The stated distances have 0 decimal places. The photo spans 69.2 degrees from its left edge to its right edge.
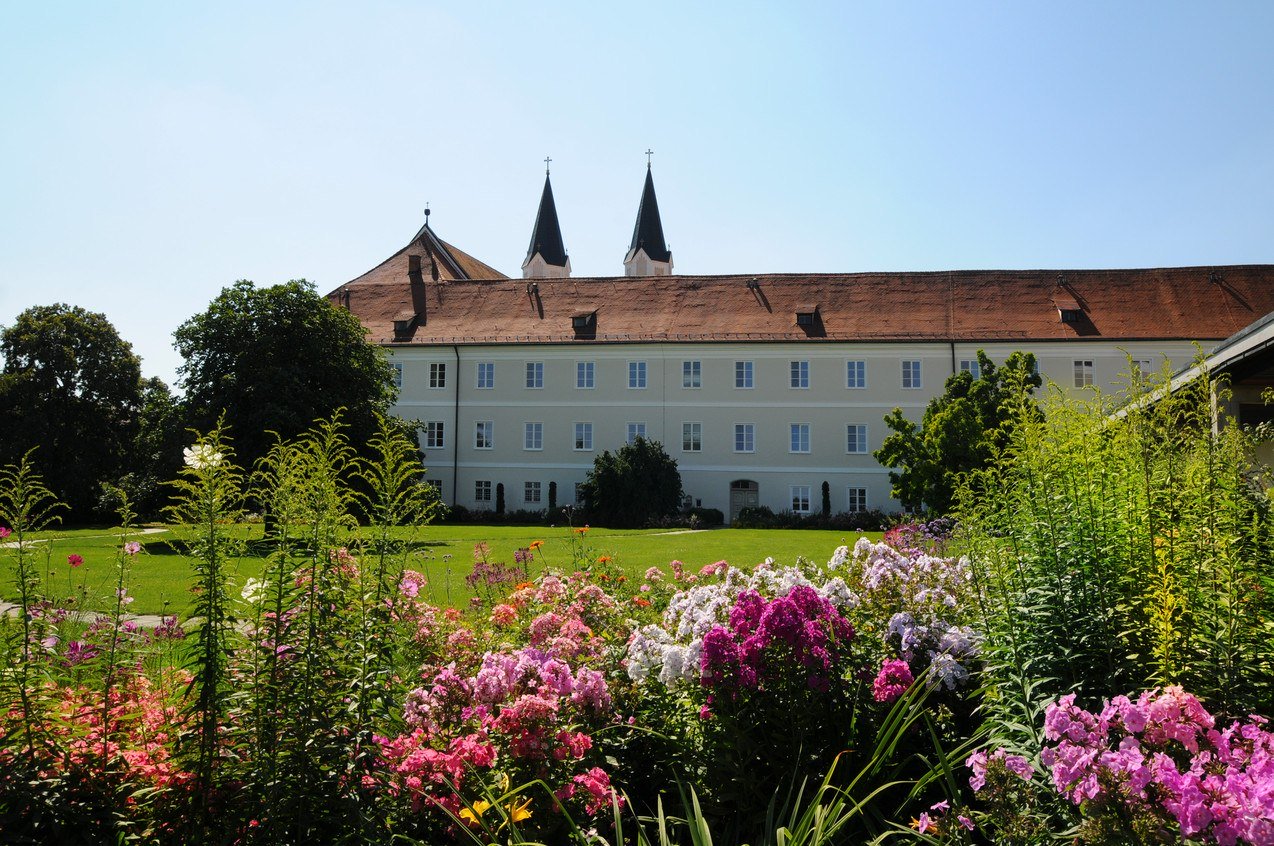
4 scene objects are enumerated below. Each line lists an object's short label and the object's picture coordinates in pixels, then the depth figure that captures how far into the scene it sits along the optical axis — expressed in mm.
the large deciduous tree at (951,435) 26547
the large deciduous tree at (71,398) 44225
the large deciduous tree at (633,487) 38281
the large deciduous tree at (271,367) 28422
